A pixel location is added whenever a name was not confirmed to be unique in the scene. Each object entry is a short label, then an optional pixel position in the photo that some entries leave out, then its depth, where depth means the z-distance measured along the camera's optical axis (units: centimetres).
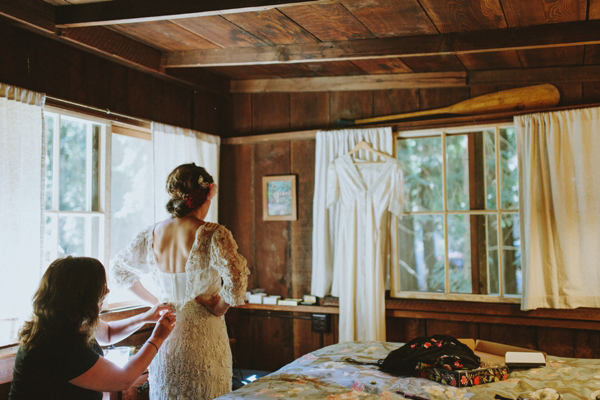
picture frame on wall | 447
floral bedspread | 204
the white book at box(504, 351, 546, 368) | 245
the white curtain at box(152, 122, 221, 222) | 388
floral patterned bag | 231
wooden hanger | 408
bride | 239
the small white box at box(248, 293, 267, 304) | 446
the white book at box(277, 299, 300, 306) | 433
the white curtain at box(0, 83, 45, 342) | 282
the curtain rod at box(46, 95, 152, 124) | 320
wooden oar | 370
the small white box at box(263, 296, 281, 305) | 441
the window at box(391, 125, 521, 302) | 395
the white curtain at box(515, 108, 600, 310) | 349
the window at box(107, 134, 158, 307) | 370
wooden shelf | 424
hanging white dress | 402
